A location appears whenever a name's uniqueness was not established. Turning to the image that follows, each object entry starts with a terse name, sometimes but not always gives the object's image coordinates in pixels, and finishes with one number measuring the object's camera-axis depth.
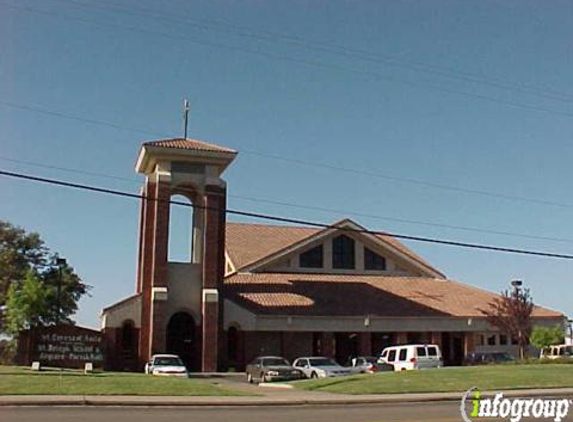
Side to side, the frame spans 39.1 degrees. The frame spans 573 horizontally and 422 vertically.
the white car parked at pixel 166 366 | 39.44
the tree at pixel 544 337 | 51.41
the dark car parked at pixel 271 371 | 37.69
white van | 40.47
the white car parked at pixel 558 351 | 50.94
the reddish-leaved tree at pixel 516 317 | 51.06
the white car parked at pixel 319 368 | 38.25
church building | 47.81
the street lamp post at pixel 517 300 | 50.91
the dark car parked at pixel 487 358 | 46.88
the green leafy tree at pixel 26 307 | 47.78
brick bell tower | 47.59
